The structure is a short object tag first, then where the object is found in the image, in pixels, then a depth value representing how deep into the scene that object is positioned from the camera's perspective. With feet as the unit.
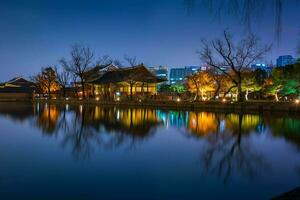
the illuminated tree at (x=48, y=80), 144.10
